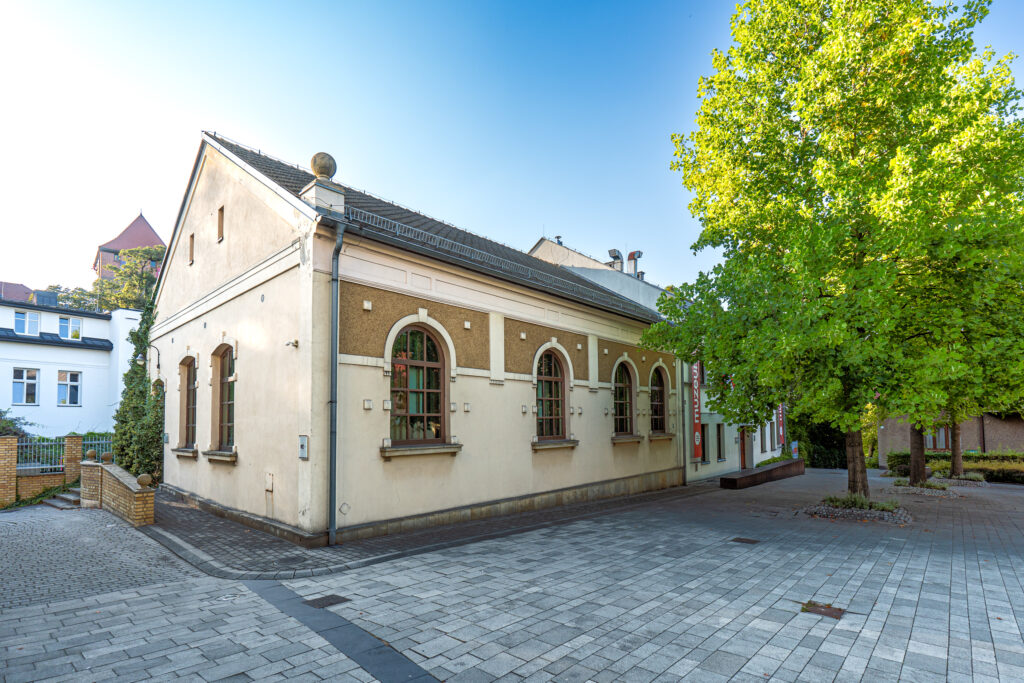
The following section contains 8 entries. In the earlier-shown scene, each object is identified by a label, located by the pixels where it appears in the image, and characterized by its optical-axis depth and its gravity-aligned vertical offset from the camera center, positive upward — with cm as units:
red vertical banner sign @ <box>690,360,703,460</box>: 1945 -122
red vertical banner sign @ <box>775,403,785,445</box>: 2878 -238
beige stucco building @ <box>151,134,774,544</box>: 893 +37
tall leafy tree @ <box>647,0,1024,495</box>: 969 +355
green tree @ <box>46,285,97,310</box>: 4219 +700
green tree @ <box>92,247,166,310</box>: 3719 +759
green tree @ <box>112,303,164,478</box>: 1576 -100
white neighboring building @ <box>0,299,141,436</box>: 2475 +113
